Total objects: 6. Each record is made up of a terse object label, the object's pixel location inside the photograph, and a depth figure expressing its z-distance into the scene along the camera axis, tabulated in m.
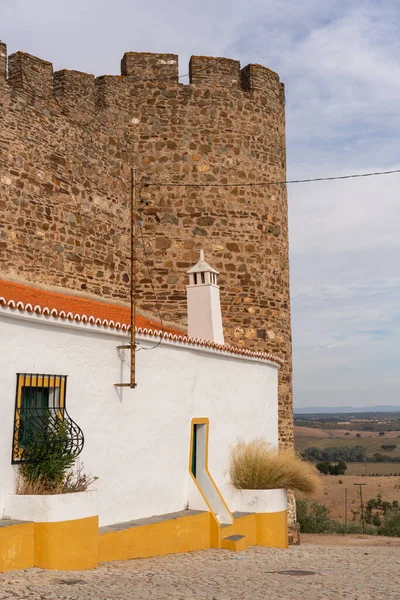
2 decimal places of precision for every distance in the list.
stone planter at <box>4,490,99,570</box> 7.69
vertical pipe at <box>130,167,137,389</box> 9.99
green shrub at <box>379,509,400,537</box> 25.30
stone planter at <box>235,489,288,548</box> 12.98
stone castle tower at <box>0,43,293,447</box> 15.20
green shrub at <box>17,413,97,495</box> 8.25
